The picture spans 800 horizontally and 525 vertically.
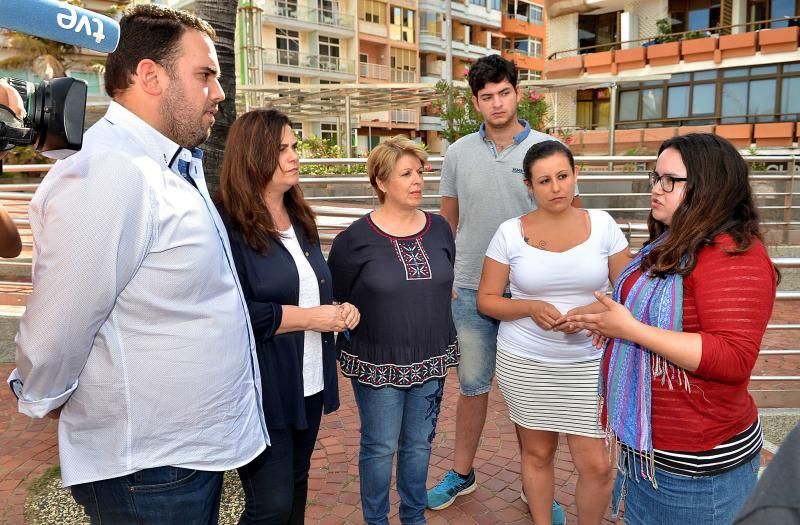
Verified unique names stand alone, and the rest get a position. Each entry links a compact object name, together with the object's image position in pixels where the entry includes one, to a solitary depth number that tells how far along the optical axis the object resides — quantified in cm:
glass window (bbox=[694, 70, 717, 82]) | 2509
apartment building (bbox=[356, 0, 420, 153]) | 4272
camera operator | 197
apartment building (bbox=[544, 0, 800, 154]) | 2362
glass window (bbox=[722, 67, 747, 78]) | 2445
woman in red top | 192
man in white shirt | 155
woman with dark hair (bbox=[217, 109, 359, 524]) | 246
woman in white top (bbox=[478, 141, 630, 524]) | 293
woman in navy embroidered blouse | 294
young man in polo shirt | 352
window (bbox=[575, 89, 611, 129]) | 2905
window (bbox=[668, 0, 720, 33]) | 2612
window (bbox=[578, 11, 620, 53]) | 2905
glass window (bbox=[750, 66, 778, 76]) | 2380
